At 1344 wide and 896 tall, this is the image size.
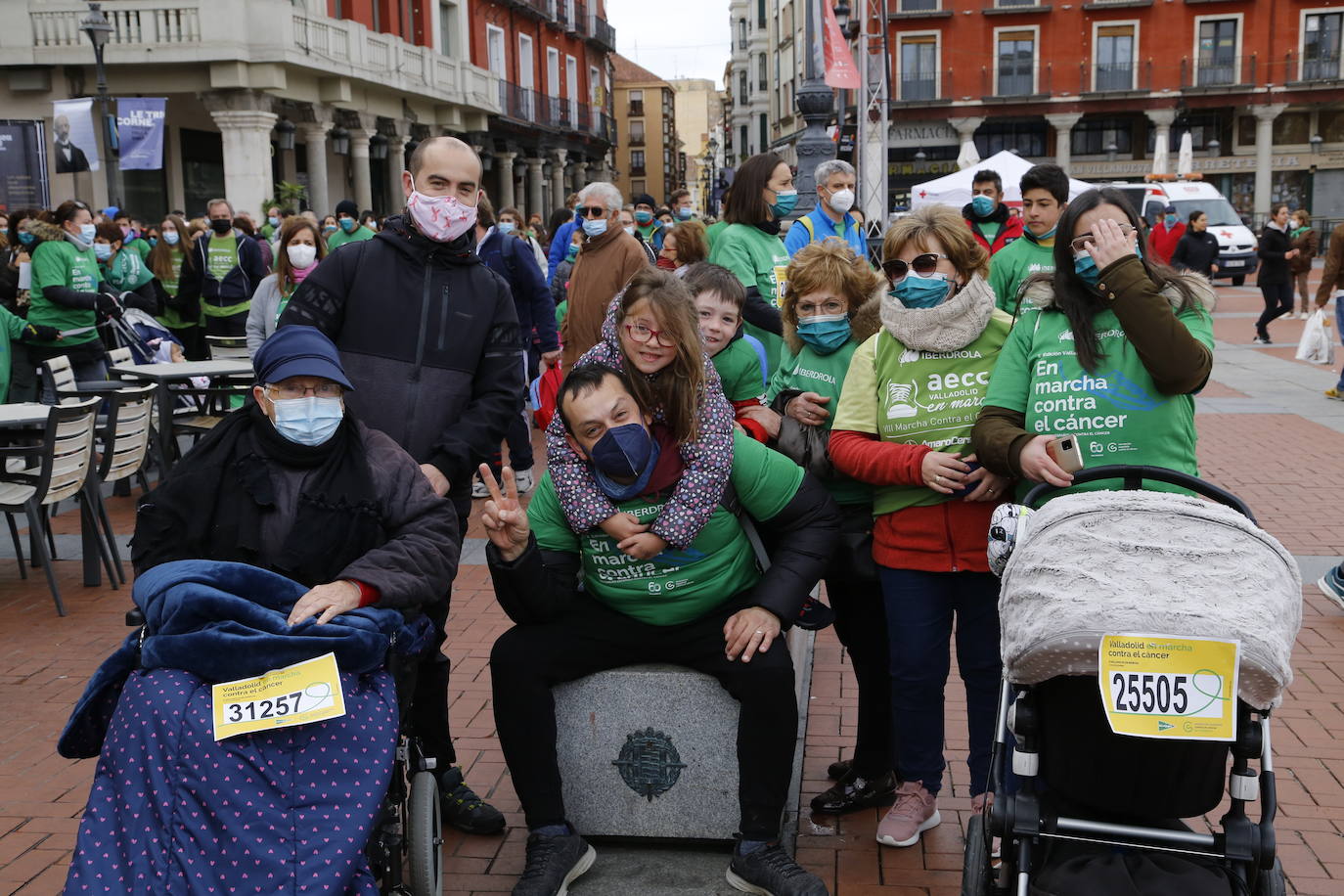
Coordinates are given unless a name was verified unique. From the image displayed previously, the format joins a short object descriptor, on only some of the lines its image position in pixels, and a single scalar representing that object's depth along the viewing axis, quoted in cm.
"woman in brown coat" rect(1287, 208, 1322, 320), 1792
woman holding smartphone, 324
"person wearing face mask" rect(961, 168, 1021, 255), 854
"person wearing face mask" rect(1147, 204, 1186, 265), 2223
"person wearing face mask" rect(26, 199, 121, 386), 954
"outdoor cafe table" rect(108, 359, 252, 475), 889
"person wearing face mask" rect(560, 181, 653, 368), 754
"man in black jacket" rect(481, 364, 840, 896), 359
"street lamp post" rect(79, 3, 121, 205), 1683
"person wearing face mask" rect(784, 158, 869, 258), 775
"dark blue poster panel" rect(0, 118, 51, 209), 1942
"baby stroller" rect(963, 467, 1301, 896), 255
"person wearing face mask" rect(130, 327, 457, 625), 338
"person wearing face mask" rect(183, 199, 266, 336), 1200
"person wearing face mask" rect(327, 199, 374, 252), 1047
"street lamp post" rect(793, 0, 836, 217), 1299
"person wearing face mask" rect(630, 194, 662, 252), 1441
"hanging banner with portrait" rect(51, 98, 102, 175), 1891
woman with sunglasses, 368
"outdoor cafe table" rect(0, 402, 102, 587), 677
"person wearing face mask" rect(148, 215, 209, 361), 1271
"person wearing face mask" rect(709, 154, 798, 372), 647
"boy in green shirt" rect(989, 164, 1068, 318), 654
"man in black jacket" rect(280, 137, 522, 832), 402
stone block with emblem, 376
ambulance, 2917
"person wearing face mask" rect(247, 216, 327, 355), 887
